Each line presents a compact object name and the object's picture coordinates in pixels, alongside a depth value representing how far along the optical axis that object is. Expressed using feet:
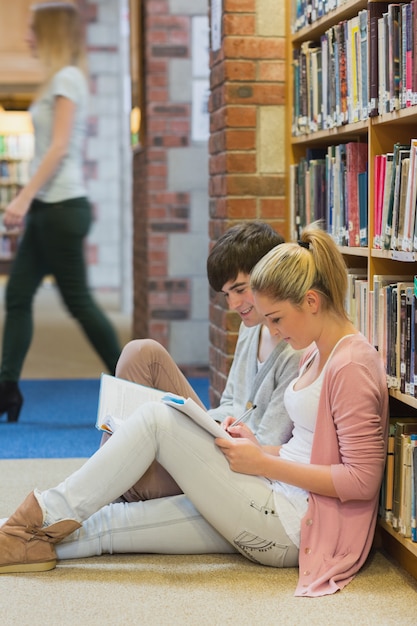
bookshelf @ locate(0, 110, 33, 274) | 45.06
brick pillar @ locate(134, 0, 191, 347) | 18.02
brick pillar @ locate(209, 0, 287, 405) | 11.89
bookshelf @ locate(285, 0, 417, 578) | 8.44
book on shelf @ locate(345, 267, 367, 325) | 9.40
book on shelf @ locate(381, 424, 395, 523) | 8.34
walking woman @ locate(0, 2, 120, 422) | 14.05
